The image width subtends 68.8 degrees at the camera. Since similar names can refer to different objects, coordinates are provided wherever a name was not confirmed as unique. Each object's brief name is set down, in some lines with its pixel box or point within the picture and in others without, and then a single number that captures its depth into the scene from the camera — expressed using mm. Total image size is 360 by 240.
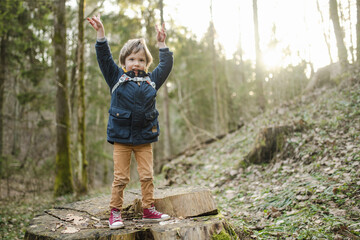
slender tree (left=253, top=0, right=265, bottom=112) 12516
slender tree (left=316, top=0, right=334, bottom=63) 10314
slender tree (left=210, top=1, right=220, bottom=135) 15945
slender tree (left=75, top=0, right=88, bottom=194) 8062
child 3047
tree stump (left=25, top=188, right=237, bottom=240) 2445
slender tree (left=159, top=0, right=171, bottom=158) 15526
